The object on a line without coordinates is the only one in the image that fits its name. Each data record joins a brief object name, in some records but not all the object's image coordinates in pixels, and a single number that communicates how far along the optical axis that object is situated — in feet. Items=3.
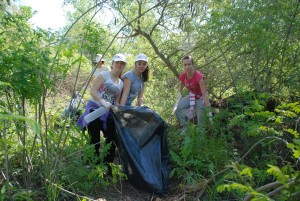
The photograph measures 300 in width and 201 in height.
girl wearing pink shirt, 14.87
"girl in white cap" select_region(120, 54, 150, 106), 13.42
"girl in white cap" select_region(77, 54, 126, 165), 12.73
